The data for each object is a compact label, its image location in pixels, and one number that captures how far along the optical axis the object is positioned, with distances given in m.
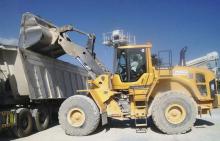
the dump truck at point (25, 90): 6.37
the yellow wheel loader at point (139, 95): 6.16
